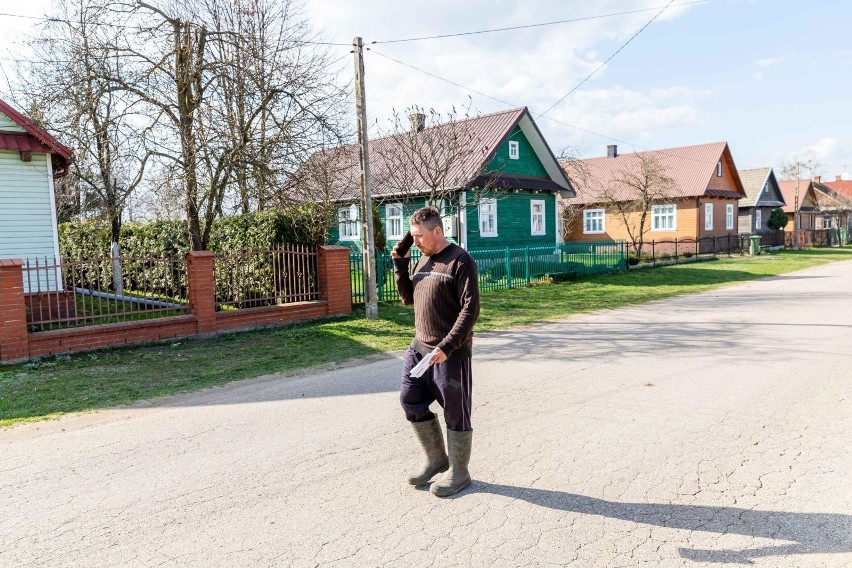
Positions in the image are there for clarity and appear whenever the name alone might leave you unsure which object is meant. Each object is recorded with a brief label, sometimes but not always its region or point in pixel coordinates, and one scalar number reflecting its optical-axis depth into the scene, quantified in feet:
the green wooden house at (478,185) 64.23
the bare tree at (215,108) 39.40
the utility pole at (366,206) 39.60
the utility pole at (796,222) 140.87
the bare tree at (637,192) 93.71
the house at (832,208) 159.33
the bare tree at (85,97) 38.17
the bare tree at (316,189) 42.55
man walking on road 12.70
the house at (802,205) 158.42
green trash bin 112.37
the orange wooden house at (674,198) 113.70
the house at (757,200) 140.05
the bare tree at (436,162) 58.39
